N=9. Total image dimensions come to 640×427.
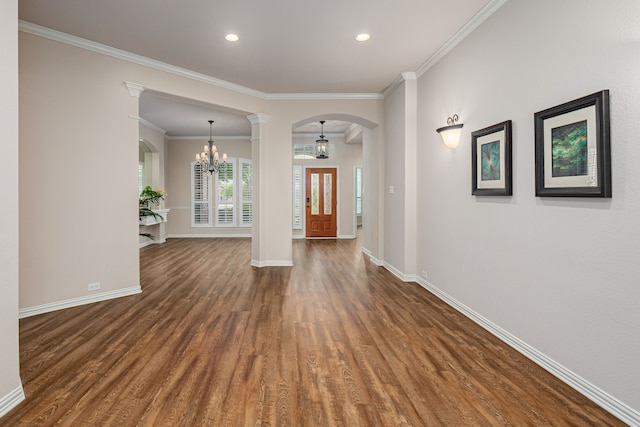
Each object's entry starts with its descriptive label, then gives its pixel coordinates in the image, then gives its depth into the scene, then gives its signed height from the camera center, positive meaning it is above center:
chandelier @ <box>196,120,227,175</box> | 8.02 +1.30
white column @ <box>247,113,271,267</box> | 5.87 +0.54
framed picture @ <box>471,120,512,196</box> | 2.88 +0.47
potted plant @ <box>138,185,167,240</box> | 7.52 +0.37
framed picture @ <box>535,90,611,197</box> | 2.00 +0.40
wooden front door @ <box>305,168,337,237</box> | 10.15 +0.33
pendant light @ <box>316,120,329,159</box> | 9.25 +1.80
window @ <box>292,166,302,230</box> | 10.15 +0.47
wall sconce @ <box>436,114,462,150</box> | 3.69 +0.87
